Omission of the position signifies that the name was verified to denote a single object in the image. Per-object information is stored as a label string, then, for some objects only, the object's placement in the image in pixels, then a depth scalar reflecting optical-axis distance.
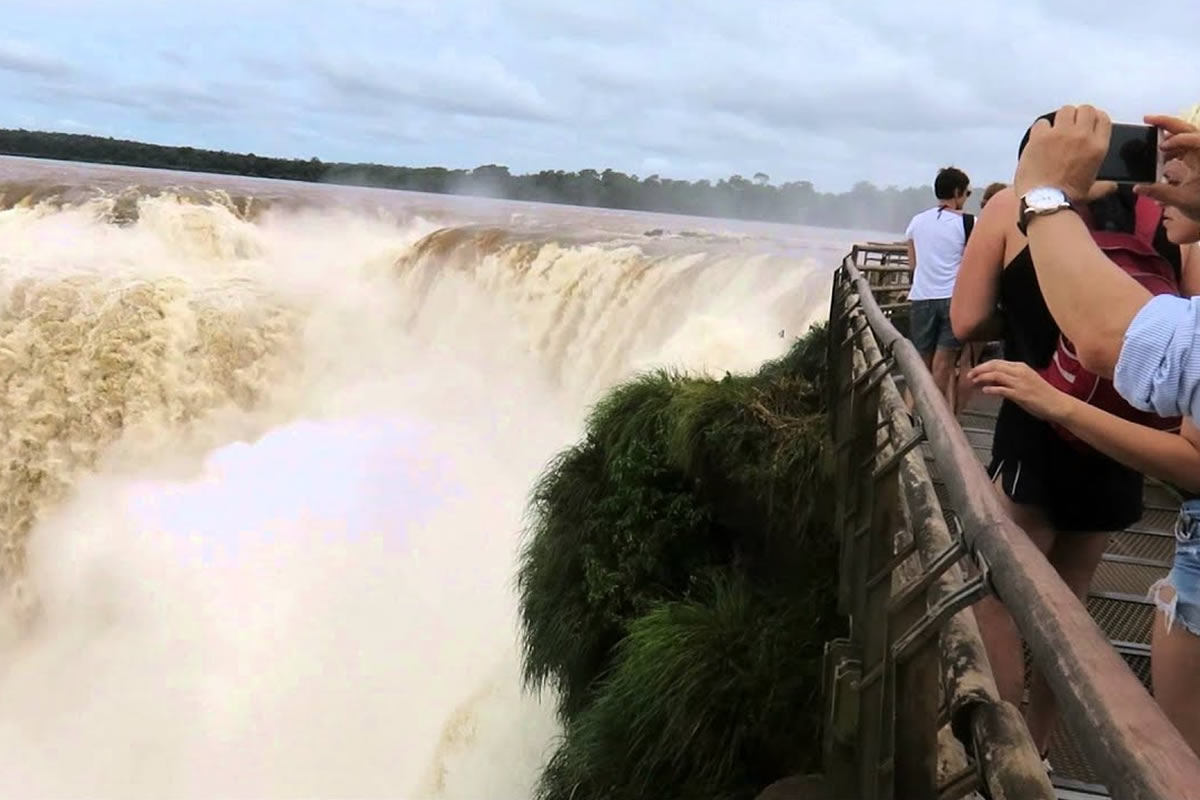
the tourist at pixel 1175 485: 1.53
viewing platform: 0.88
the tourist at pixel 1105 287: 1.33
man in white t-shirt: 5.16
